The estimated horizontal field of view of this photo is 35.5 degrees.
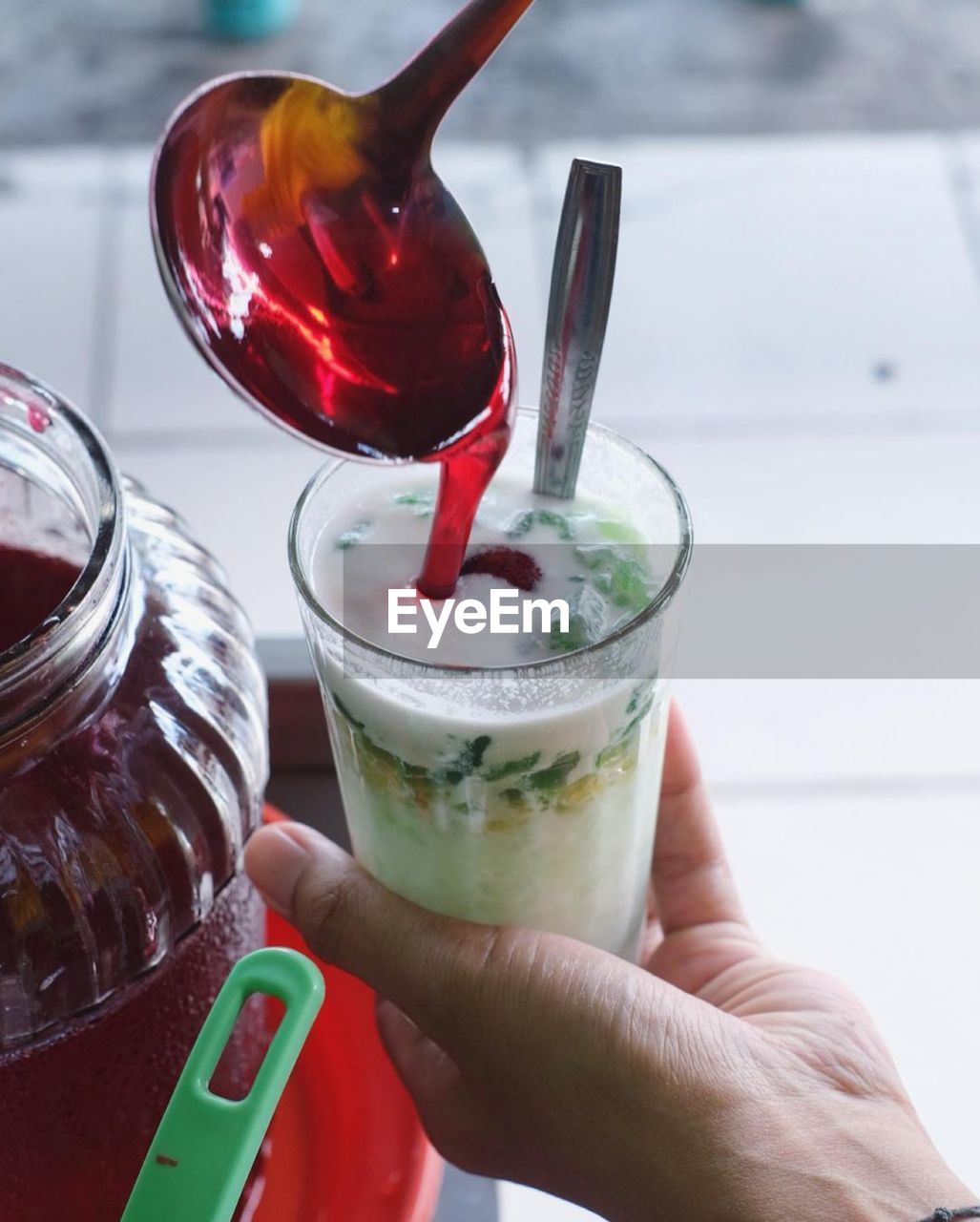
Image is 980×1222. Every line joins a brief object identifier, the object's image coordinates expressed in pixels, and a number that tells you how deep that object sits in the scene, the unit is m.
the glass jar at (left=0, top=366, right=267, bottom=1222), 0.54
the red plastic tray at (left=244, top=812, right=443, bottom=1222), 0.68
